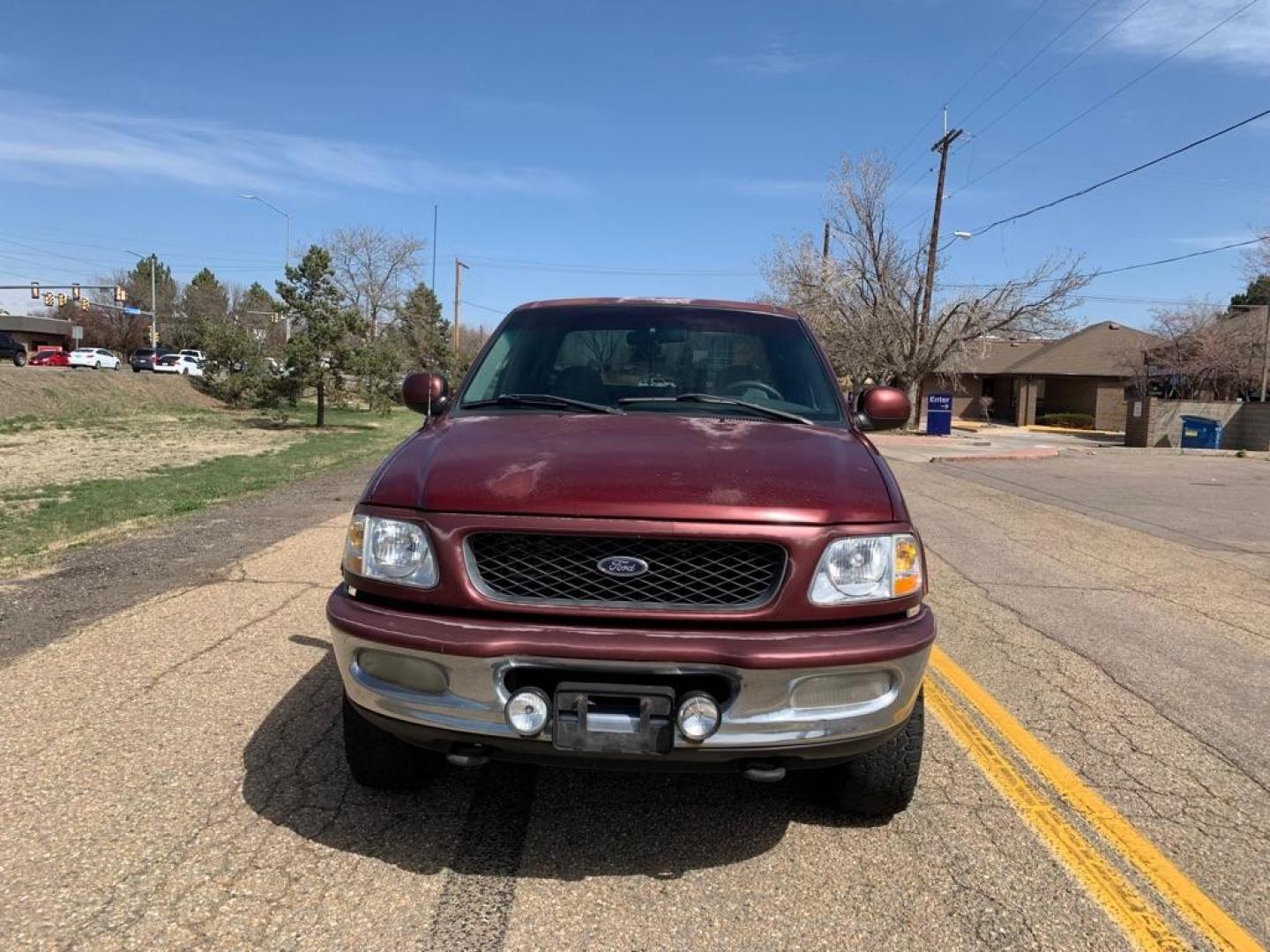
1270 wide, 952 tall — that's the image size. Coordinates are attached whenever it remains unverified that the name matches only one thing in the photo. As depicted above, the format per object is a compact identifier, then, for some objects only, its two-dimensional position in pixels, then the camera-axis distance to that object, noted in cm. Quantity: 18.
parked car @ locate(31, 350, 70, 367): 5372
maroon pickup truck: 247
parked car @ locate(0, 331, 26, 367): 4350
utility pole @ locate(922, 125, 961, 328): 3406
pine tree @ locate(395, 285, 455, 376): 5719
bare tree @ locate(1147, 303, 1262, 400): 3684
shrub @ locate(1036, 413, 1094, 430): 4425
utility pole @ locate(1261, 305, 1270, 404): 3253
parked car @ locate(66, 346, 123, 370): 5328
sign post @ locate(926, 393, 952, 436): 3384
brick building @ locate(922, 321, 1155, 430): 4512
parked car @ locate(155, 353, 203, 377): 5456
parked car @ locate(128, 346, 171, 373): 5475
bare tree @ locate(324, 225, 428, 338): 6800
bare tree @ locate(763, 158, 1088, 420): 3325
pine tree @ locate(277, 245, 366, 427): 2655
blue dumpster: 2747
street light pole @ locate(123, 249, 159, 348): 6762
